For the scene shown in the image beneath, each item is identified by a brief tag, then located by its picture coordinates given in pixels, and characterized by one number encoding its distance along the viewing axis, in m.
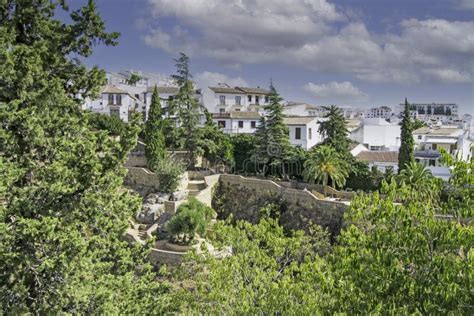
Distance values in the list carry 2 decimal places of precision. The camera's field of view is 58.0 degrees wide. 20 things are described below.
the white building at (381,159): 39.22
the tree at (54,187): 9.72
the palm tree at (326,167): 31.73
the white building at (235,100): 59.22
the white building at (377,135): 50.22
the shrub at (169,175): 33.69
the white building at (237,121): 52.38
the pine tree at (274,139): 36.56
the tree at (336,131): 35.88
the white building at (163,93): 61.91
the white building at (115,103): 62.03
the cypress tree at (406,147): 34.06
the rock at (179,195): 33.28
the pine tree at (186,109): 38.41
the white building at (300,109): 62.42
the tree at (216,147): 39.59
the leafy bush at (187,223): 25.84
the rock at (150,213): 32.22
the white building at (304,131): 44.31
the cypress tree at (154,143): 37.66
